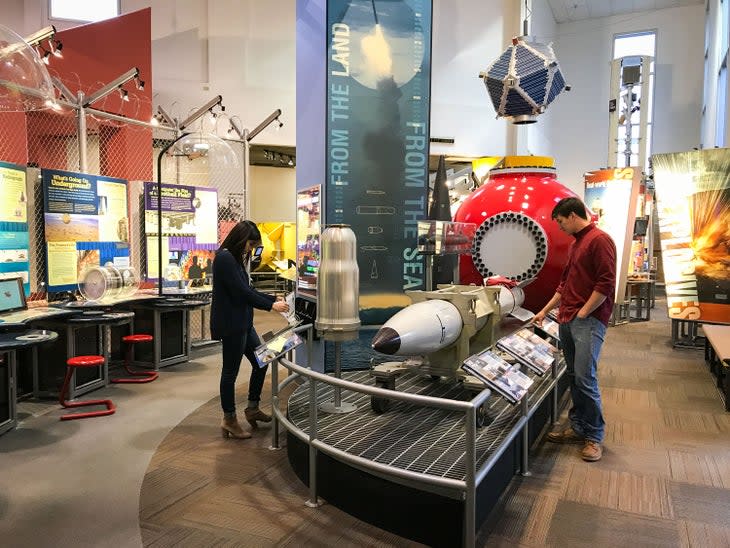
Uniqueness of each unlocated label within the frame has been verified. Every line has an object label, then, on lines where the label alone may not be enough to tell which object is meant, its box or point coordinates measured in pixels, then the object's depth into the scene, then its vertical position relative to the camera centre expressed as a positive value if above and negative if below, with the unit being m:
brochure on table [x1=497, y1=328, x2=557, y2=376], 3.60 -0.71
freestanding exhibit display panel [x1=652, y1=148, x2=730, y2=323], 7.86 +0.14
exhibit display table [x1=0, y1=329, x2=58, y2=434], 4.49 -1.12
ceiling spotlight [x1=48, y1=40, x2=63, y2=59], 6.19 +1.91
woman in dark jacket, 4.22 -0.50
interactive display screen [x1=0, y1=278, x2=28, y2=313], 5.33 -0.58
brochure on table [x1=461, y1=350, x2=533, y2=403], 2.94 -0.70
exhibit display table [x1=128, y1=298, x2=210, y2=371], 6.84 -1.11
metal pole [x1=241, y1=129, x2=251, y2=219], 8.59 +0.95
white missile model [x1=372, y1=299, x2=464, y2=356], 3.51 -0.57
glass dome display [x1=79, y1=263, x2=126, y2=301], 6.45 -0.56
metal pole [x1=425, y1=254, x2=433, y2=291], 4.41 -0.25
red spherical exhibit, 4.82 +0.01
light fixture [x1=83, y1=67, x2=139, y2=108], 6.62 +1.69
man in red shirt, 3.91 -0.43
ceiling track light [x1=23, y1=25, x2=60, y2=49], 5.53 +1.84
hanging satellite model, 5.11 +1.37
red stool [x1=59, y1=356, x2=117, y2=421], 5.02 -1.50
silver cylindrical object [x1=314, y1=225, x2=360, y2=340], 3.67 -0.31
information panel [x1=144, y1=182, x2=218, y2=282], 7.70 +0.04
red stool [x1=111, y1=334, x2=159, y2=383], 6.26 -1.53
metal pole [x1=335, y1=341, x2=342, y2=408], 4.00 -0.88
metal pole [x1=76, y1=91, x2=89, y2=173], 6.52 +1.05
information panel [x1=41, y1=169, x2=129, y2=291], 6.14 +0.09
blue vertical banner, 5.32 +0.91
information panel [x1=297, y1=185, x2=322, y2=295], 5.37 +0.00
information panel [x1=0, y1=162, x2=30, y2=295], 5.57 +0.07
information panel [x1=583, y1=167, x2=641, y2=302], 9.49 +0.61
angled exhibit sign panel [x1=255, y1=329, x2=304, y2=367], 3.58 -0.69
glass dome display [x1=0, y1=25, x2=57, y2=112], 3.14 +0.84
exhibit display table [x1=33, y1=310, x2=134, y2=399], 5.48 -1.14
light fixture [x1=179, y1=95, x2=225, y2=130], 8.32 +1.68
